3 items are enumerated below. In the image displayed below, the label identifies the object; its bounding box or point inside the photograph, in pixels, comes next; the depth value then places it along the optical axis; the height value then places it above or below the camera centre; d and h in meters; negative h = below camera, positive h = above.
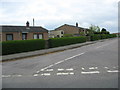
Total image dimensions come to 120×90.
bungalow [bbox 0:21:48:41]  30.34 +2.08
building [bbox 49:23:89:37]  58.43 +4.70
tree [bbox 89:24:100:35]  54.12 +4.71
